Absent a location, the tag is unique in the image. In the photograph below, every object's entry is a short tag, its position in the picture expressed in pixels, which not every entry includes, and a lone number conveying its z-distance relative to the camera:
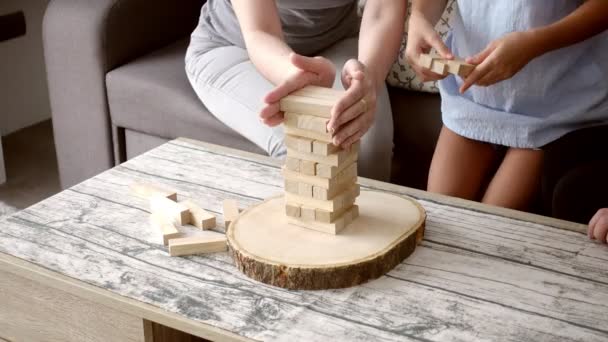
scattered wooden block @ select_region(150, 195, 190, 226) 1.80
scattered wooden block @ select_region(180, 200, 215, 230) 1.79
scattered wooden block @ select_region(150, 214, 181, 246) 1.75
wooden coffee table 1.58
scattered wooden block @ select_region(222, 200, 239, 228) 1.79
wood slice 1.65
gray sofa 2.35
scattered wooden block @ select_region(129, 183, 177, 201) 1.87
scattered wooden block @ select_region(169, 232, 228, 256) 1.72
